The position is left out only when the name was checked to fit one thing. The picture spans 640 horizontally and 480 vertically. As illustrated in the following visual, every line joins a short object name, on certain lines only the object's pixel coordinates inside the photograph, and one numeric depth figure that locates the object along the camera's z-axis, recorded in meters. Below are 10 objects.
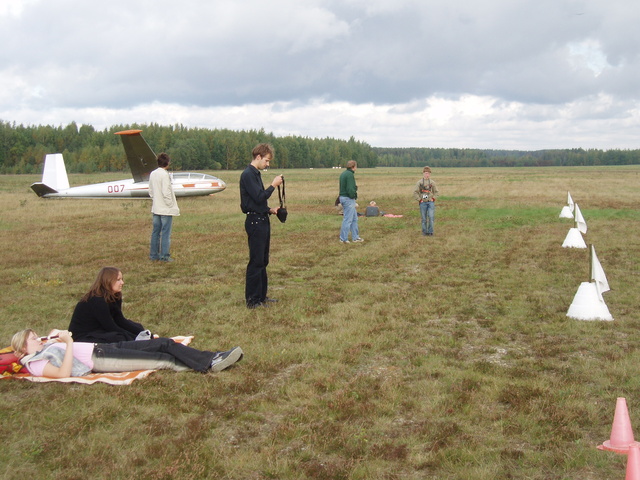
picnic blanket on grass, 5.10
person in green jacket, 14.48
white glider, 26.21
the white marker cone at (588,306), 7.17
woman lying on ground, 5.18
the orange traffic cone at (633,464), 3.04
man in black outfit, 7.57
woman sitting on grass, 5.57
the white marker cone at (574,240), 13.22
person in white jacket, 11.66
